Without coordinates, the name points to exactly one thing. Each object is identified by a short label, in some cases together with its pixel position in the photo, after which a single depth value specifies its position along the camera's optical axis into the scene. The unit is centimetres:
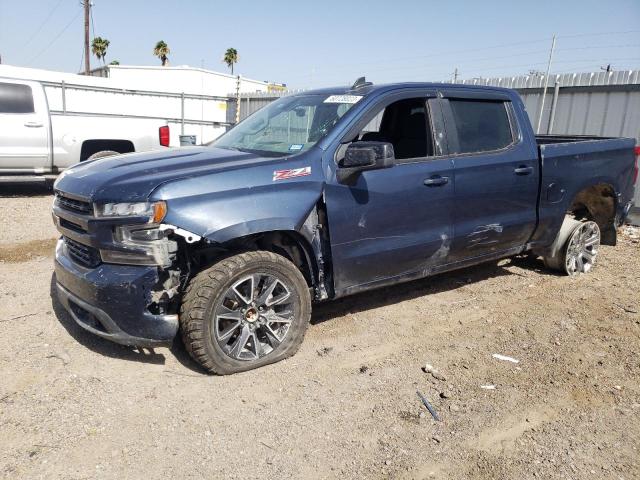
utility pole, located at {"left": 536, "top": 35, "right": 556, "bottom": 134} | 948
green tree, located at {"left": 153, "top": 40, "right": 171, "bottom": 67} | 4862
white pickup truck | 905
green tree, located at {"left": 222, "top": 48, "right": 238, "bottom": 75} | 5238
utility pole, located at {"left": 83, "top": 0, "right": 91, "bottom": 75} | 3180
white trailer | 905
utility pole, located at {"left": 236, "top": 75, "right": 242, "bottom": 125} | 1669
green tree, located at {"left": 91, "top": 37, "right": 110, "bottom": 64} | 4881
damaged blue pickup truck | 314
